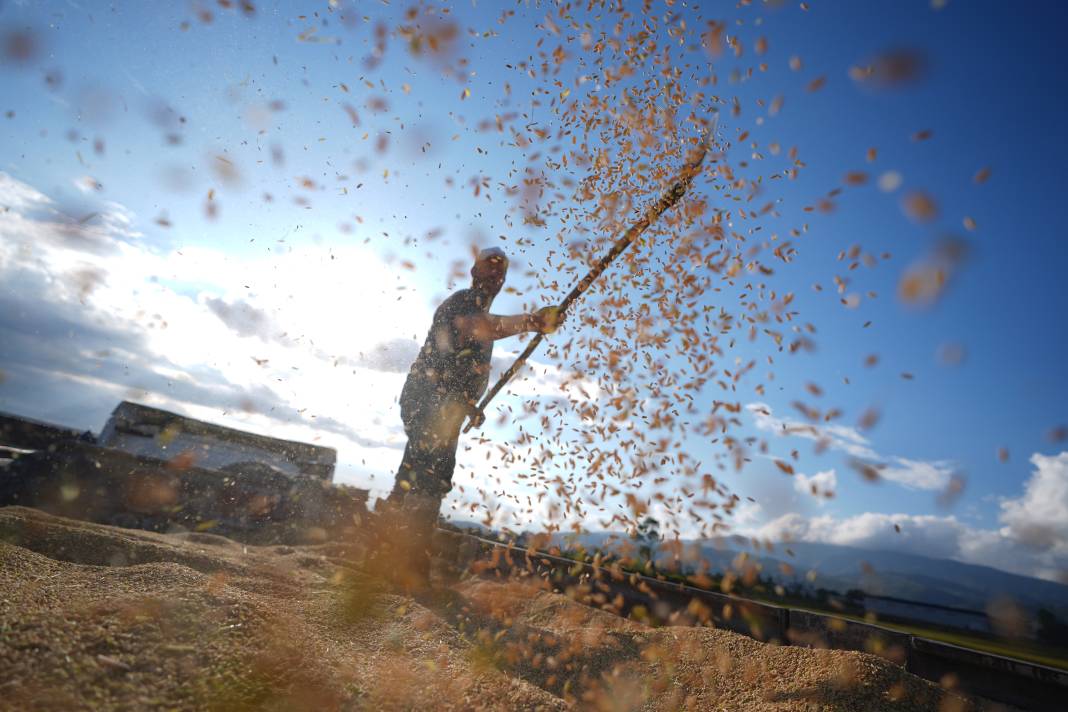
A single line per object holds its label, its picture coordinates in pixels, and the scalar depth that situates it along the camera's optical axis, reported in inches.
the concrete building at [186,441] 574.2
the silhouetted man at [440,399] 185.9
